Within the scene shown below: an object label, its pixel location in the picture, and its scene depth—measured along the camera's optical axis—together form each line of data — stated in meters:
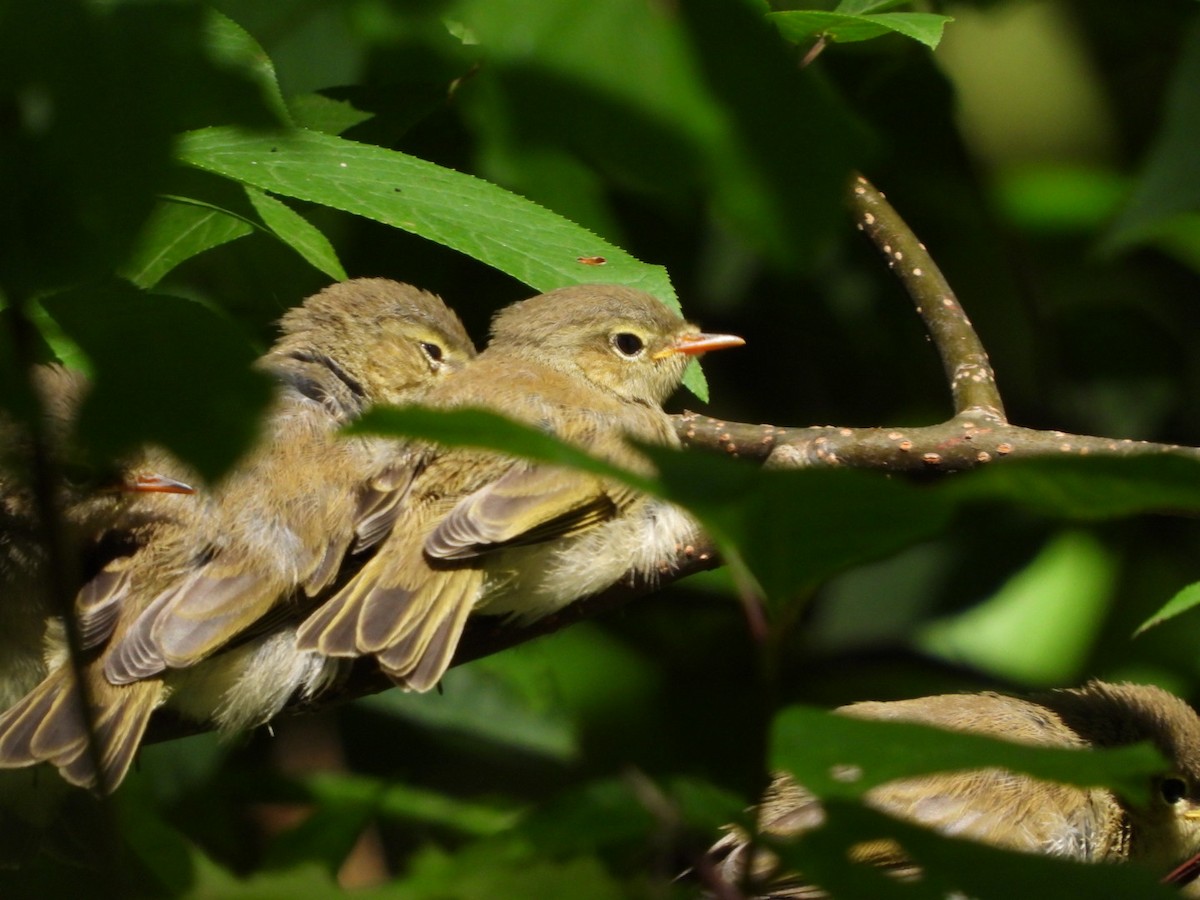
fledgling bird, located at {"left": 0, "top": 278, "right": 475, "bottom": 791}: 6.05
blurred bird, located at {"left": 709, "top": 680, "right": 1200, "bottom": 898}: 7.12
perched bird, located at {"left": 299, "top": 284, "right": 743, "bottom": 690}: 6.68
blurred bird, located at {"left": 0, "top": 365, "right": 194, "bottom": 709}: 6.51
